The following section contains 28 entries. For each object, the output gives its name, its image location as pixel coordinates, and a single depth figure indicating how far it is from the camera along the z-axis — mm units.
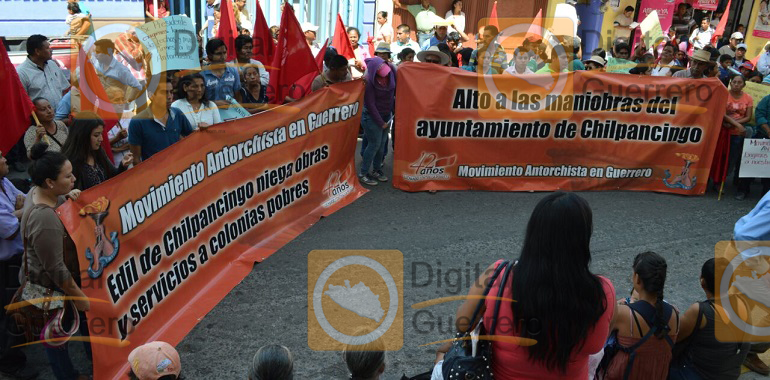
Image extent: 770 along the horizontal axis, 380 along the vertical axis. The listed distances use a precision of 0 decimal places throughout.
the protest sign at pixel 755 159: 8227
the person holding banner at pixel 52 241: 3602
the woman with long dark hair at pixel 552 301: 2420
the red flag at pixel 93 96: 6715
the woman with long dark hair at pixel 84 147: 4641
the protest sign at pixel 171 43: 9297
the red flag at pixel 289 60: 7785
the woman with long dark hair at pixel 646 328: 3305
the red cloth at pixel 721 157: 8398
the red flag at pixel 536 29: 17422
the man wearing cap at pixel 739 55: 14953
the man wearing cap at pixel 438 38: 12773
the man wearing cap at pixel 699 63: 8508
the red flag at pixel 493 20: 13273
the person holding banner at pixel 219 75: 7371
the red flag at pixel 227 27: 9266
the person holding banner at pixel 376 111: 7859
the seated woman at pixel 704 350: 3627
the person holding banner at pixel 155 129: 5727
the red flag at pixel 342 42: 10453
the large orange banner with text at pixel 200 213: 3988
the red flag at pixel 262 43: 8836
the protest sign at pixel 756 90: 8898
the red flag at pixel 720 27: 16219
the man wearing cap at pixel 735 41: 16578
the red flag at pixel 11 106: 5336
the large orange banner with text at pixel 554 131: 7785
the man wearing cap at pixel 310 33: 12024
